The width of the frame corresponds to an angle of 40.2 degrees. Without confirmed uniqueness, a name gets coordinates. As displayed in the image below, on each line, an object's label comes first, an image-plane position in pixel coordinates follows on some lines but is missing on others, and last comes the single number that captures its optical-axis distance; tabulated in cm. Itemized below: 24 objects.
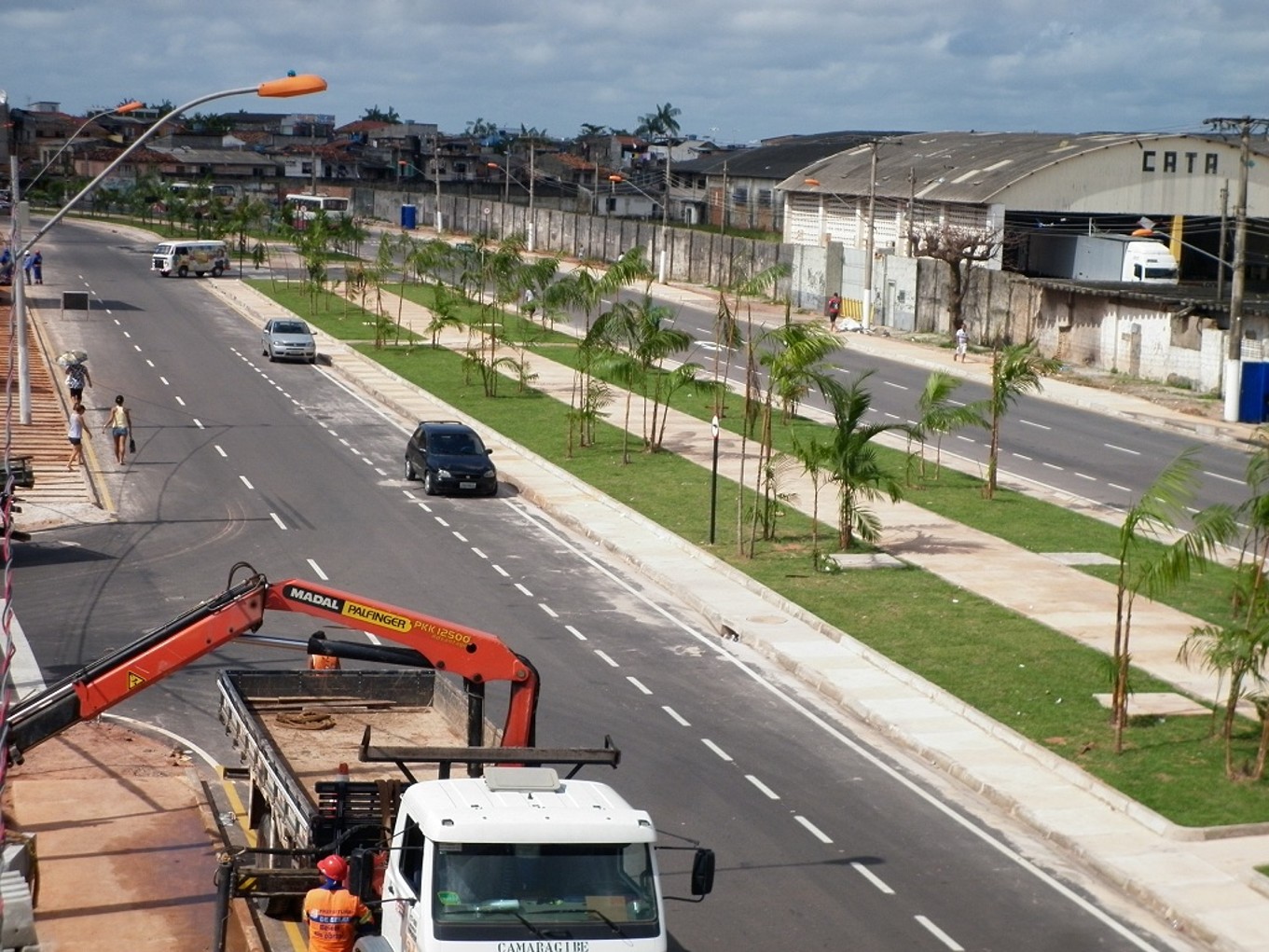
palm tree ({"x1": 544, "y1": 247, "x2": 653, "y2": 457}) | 4759
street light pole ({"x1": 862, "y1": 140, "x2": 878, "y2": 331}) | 7919
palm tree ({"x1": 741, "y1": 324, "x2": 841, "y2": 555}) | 3559
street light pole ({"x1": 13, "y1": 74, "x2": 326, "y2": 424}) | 1881
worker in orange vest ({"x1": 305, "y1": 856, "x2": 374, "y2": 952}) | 1376
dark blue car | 4100
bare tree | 7300
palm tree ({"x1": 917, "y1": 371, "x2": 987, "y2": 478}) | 3981
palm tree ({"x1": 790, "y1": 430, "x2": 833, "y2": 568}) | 3438
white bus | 13188
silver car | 6406
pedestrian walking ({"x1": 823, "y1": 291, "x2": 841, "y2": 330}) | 7900
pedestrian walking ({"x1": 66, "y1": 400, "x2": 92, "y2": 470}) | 4291
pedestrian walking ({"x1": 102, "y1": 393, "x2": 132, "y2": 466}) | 4325
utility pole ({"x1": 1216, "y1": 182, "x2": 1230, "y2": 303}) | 6812
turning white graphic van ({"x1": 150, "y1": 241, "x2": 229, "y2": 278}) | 9594
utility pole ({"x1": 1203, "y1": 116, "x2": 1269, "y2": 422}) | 5334
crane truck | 1280
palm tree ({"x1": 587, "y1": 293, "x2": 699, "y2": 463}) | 4597
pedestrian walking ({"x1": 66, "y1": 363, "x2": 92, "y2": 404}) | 4697
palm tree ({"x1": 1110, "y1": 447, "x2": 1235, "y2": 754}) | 2241
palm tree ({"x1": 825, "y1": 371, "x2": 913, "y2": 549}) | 3478
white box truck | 8356
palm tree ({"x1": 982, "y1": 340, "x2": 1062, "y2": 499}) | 4025
